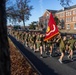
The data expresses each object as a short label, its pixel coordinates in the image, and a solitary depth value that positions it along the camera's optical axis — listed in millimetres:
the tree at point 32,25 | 36614
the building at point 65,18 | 34974
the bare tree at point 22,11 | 10695
